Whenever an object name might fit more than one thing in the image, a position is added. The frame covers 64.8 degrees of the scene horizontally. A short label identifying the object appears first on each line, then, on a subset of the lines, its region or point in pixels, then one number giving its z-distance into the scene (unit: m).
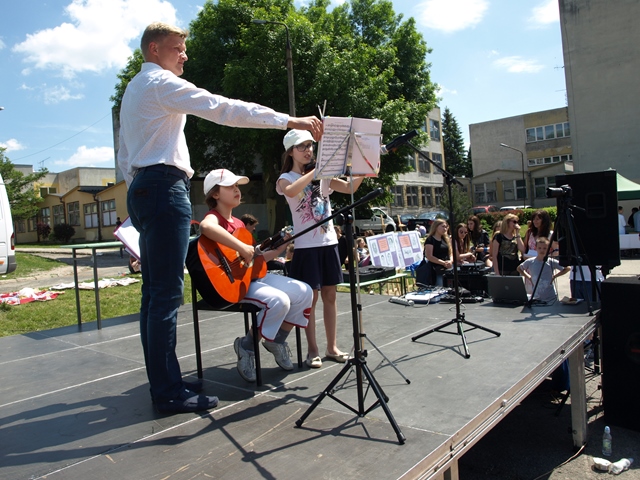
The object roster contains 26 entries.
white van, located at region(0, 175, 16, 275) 9.52
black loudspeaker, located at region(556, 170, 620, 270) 4.89
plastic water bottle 3.52
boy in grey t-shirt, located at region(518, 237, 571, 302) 5.73
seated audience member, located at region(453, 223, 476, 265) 8.31
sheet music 2.87
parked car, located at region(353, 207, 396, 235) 25.17
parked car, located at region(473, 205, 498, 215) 36.33
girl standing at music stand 3.41
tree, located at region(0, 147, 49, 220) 32.16
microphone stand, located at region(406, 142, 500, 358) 4.07
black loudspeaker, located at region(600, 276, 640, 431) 3.69
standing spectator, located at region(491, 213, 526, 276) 7.48
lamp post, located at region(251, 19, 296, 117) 15.70
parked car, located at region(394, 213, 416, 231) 34.16
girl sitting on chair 3.06
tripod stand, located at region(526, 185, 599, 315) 4.55
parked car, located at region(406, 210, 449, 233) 32.38
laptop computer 5.34
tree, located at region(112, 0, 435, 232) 18.70
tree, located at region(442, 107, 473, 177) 72.00
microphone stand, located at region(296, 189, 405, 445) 2.43
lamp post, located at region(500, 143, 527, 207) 45.63
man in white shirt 2.57
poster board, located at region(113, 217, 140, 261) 4.57
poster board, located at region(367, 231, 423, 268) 9.71
